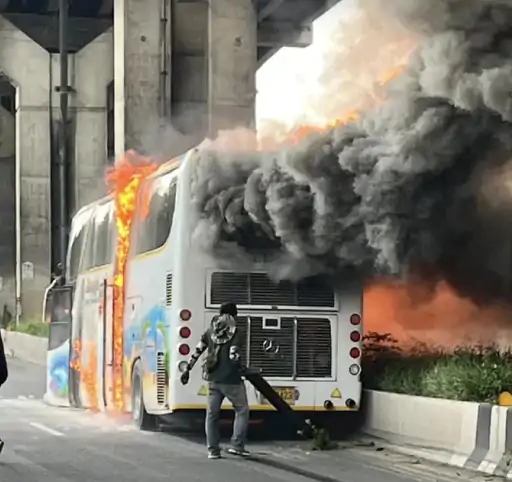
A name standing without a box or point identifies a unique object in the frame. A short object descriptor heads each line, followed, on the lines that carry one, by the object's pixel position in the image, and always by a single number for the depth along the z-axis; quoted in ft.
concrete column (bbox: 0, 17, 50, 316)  153.99
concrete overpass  101.76
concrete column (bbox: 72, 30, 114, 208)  150.10
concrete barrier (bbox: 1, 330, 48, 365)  123.11
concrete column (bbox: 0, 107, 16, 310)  176.96
